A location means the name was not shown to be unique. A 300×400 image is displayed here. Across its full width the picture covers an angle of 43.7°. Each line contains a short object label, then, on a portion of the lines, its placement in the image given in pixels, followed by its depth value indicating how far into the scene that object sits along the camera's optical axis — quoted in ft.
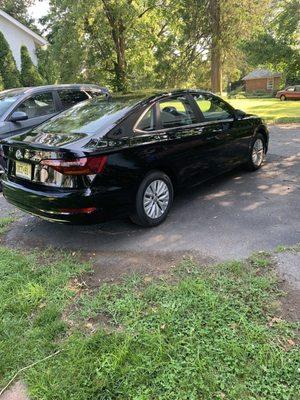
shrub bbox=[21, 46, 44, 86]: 71.00
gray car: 22.39
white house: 79.10
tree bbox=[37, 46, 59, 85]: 81.62
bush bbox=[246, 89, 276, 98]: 157.07
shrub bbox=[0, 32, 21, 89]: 66.18
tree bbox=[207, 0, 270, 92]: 76.69
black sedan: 12.75
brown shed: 167.22
